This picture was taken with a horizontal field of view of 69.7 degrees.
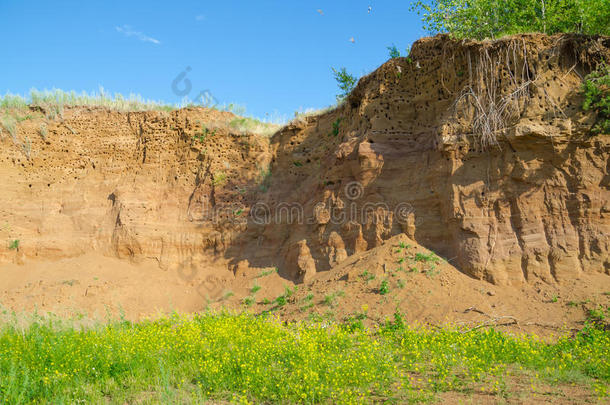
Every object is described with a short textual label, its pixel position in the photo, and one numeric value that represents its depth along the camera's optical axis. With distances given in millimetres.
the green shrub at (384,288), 8692
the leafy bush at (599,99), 8336
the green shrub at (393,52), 13828
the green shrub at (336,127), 12984
